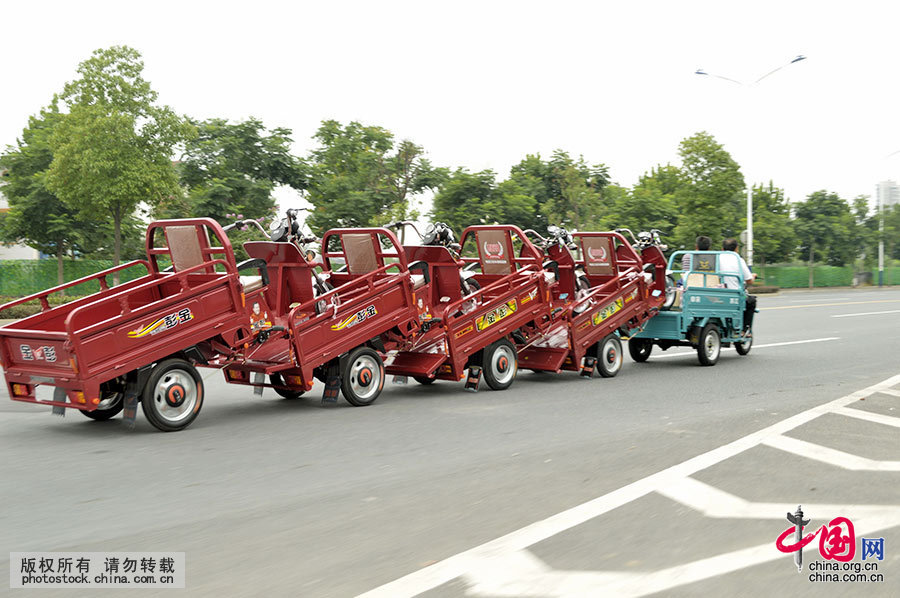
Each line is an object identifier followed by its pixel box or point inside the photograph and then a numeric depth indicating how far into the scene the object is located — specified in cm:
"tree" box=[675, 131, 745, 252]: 4350
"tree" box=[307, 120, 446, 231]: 3400
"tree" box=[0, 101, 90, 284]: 3700
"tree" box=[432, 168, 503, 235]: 3531
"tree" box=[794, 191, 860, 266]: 6103
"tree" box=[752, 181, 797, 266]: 5322
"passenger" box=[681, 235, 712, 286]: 1491
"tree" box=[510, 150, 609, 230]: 3944
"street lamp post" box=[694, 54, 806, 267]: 3669
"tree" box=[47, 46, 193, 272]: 2933
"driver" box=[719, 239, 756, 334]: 1534
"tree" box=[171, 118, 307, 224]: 3384
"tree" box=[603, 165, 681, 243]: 4312
